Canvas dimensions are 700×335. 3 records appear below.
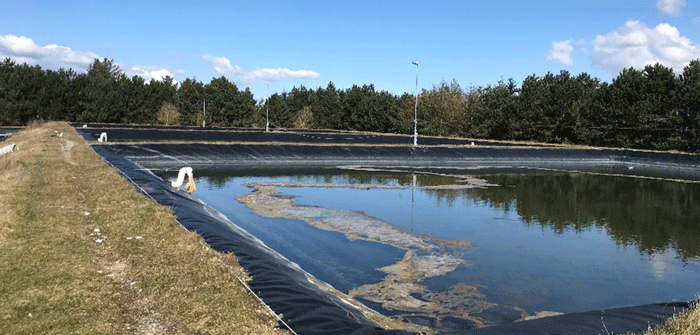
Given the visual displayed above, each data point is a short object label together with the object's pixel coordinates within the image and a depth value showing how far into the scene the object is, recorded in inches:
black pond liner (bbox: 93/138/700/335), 189.0
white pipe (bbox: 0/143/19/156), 752.2
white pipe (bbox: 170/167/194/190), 540.7
